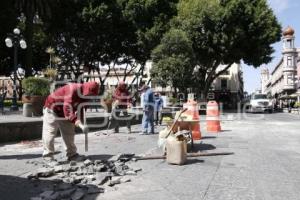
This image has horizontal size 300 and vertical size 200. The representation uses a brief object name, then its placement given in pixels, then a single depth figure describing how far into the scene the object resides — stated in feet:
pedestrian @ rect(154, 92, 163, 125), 68.54
